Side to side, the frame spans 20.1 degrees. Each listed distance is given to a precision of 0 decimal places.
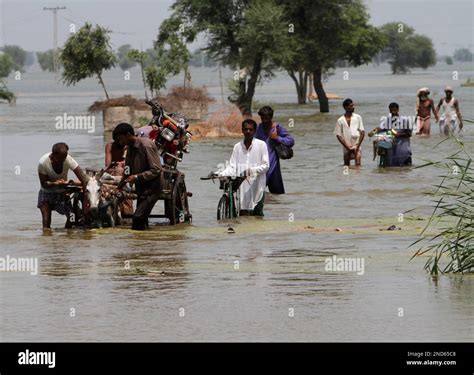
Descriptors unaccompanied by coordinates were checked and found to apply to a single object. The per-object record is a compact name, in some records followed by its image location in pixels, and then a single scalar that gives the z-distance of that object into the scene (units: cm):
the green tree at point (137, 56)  4939
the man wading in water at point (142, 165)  1569
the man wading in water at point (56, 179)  1573
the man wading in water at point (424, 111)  3028
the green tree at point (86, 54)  4531
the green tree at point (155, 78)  4962
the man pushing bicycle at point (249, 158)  1675
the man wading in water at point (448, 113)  3209
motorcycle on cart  1664
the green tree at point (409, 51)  17538
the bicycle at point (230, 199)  1688
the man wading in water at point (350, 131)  2381
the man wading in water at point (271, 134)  1795
